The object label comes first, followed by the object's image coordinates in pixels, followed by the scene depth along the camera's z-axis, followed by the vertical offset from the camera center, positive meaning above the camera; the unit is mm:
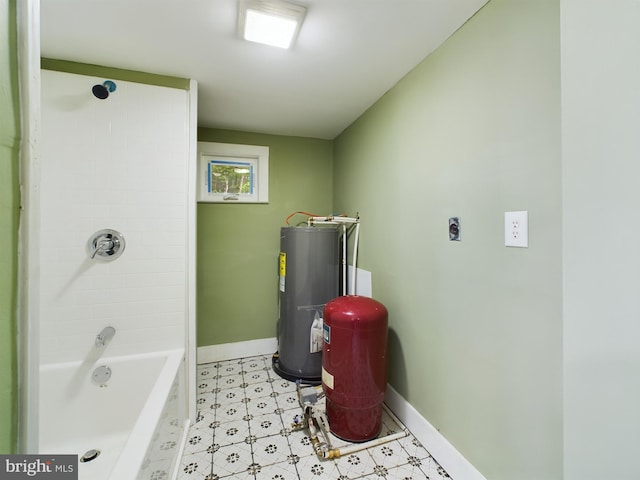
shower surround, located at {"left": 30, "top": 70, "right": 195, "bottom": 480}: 1509 -16
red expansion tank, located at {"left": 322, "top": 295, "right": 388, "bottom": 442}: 1515 -729
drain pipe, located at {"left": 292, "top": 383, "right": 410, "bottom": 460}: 1448 -1131
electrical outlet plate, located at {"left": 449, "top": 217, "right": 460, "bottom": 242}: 1317 +55
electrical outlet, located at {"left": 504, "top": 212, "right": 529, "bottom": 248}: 1009 +42
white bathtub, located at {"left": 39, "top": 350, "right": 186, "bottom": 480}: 1352 -912
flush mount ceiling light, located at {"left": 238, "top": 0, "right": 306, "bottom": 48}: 1154 +1002
